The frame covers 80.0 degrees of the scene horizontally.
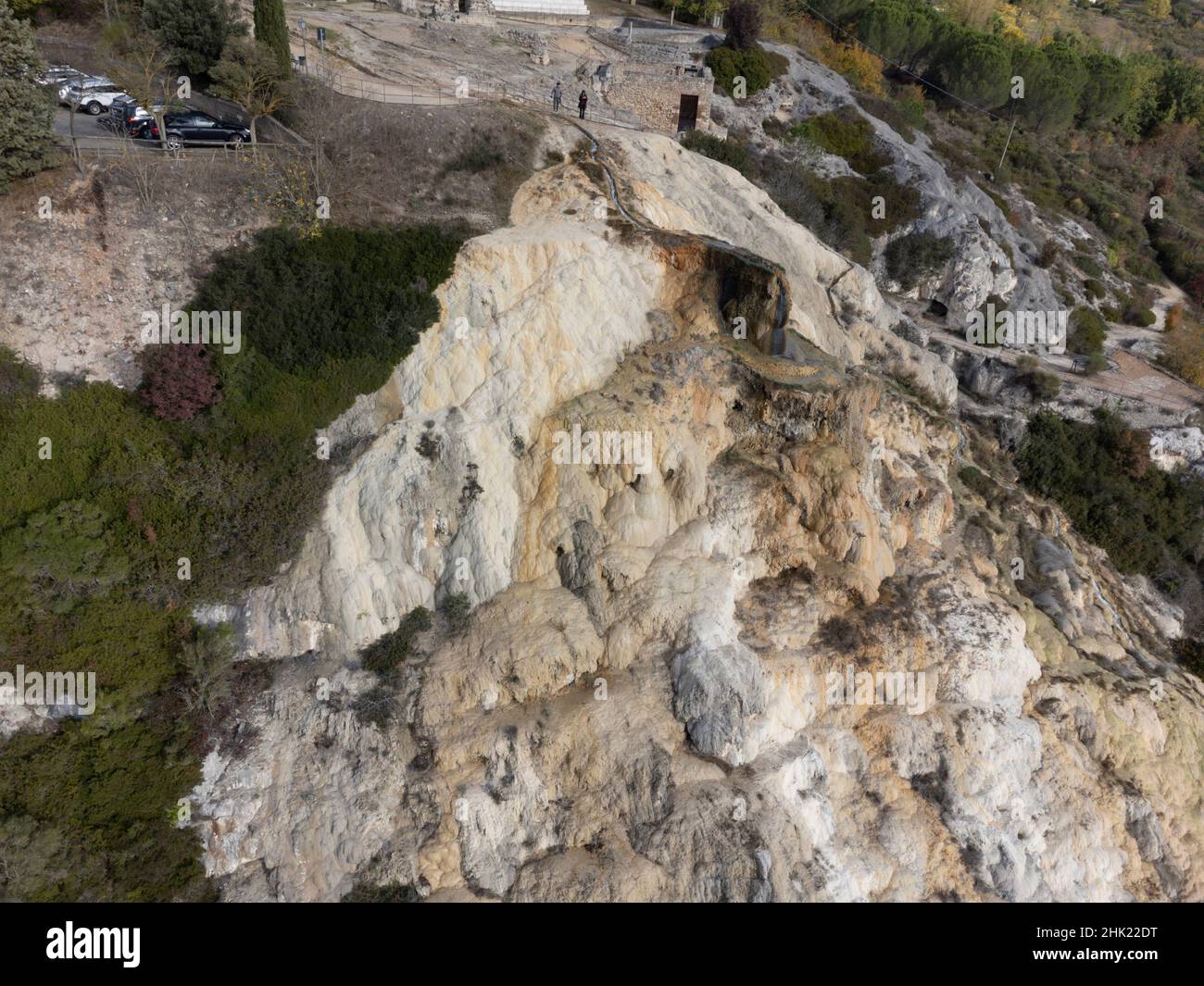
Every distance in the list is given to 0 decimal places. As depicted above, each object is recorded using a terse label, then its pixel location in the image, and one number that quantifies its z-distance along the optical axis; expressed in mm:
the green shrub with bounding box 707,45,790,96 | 42438
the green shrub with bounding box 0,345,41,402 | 20219
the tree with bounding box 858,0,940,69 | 62875
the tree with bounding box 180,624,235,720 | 19172
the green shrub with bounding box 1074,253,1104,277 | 47219
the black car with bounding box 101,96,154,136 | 25250
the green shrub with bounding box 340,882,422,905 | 17391
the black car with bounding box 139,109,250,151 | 25328
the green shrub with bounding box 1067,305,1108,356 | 39656
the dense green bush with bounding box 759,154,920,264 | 37812
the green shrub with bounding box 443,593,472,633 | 20453
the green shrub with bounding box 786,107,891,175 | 43062
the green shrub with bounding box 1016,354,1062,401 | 34812
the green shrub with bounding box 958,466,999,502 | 28516
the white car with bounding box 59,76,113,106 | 26922
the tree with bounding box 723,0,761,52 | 42781
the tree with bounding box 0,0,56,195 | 21000
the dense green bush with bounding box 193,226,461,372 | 21828
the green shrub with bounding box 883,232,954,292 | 39812
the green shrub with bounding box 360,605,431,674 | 20031
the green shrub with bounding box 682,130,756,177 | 37344
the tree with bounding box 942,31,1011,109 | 62719
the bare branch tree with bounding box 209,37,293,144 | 25062
